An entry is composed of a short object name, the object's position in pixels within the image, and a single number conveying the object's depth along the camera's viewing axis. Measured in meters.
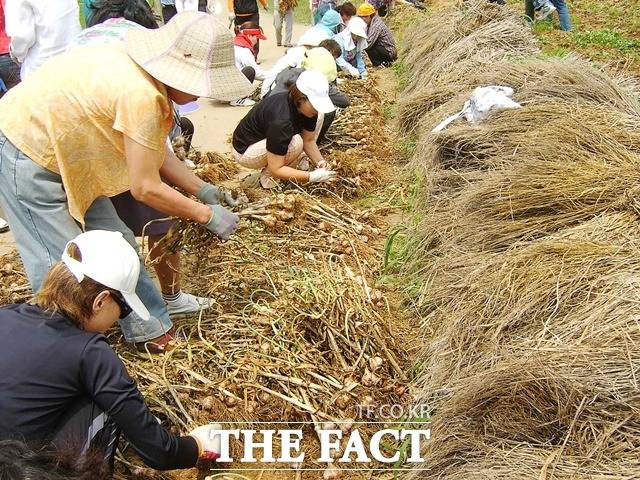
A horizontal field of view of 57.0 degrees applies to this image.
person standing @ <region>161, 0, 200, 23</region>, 6.58
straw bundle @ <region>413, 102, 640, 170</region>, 3.20
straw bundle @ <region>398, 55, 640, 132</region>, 3.96
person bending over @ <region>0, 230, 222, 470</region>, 1.62
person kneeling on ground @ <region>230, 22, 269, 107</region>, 7.06
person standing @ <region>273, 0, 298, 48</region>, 9.59
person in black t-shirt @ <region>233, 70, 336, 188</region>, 3.92
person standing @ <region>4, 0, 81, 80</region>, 3.57
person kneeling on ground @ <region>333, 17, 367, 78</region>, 8.03
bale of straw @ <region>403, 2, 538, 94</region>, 6.08
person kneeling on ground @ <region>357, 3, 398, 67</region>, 8.80
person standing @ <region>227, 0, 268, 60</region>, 8.58
